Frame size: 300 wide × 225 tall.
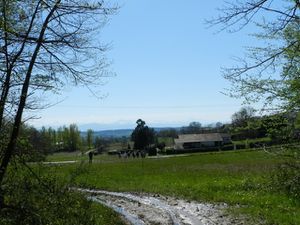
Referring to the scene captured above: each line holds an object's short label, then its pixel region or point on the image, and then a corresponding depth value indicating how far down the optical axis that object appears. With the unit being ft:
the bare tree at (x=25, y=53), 27.02
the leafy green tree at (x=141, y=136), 336.49
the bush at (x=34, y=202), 27.40
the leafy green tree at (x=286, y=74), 26.13
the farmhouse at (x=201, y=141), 405.18
